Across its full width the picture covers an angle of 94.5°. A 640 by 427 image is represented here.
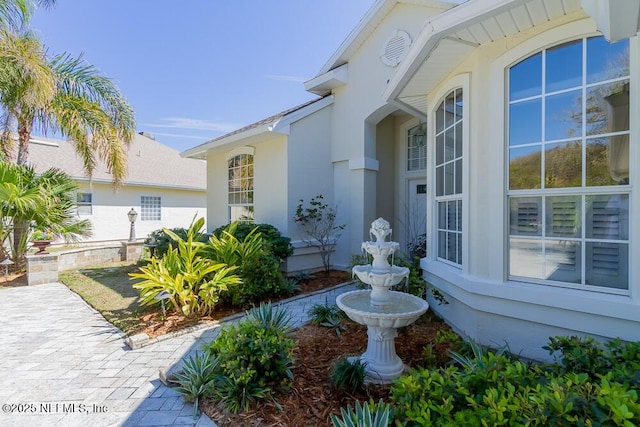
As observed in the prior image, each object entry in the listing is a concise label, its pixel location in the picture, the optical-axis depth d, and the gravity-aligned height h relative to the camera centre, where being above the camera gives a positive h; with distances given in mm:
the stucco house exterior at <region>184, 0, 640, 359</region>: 2910 +542
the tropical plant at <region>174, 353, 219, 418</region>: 2981 -1740
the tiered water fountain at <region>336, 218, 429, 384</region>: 3092 -1109
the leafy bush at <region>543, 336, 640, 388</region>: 2215 -1174
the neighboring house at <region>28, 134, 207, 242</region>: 15117 +1223
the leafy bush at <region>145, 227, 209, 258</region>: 9781 -960
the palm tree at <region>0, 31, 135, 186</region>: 7965 +3329
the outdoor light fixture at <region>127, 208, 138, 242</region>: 11705 -243
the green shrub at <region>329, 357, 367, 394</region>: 2961 -1669
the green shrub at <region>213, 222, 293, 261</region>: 7623 -664
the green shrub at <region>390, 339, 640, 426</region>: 1687 -1195
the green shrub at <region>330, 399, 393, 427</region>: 2113 -1512
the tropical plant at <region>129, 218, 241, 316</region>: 4984 -1186
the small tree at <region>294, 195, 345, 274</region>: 8531 -409
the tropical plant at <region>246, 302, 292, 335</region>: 3614 -1350
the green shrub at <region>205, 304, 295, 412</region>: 2848 -1551
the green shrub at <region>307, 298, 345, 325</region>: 4875 -1711
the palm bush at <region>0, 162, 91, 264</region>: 7926 +230
